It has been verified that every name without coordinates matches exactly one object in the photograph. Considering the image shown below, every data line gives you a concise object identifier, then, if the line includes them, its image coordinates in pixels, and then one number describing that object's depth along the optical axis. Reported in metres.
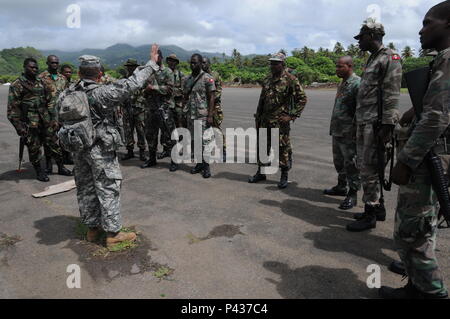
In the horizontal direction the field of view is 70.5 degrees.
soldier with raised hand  3.17
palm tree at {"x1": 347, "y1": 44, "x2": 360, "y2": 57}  81.12
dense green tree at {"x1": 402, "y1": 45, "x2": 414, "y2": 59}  77.56
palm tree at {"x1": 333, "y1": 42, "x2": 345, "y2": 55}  86.88
